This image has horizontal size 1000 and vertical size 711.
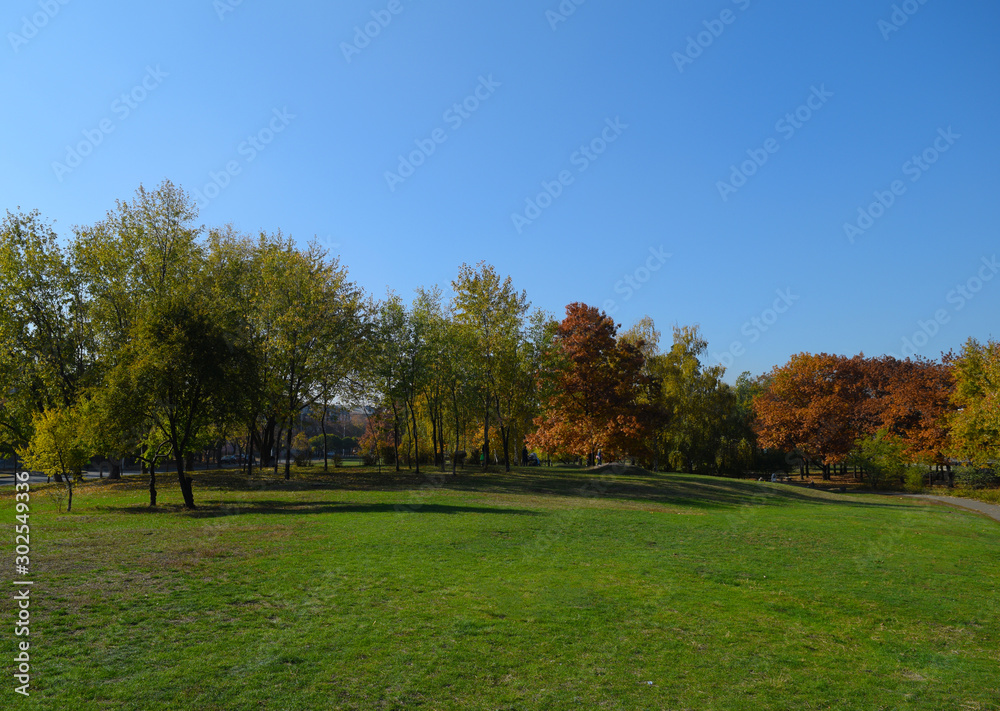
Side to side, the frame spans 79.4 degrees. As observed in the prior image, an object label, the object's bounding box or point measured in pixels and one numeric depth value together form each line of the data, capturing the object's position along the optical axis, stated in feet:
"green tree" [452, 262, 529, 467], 136.05
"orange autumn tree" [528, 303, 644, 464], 149.59
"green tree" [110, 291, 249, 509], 68.90
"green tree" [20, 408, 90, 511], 66.54
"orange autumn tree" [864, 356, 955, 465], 172.45
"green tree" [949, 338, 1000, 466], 141.18
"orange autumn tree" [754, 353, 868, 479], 200.54
